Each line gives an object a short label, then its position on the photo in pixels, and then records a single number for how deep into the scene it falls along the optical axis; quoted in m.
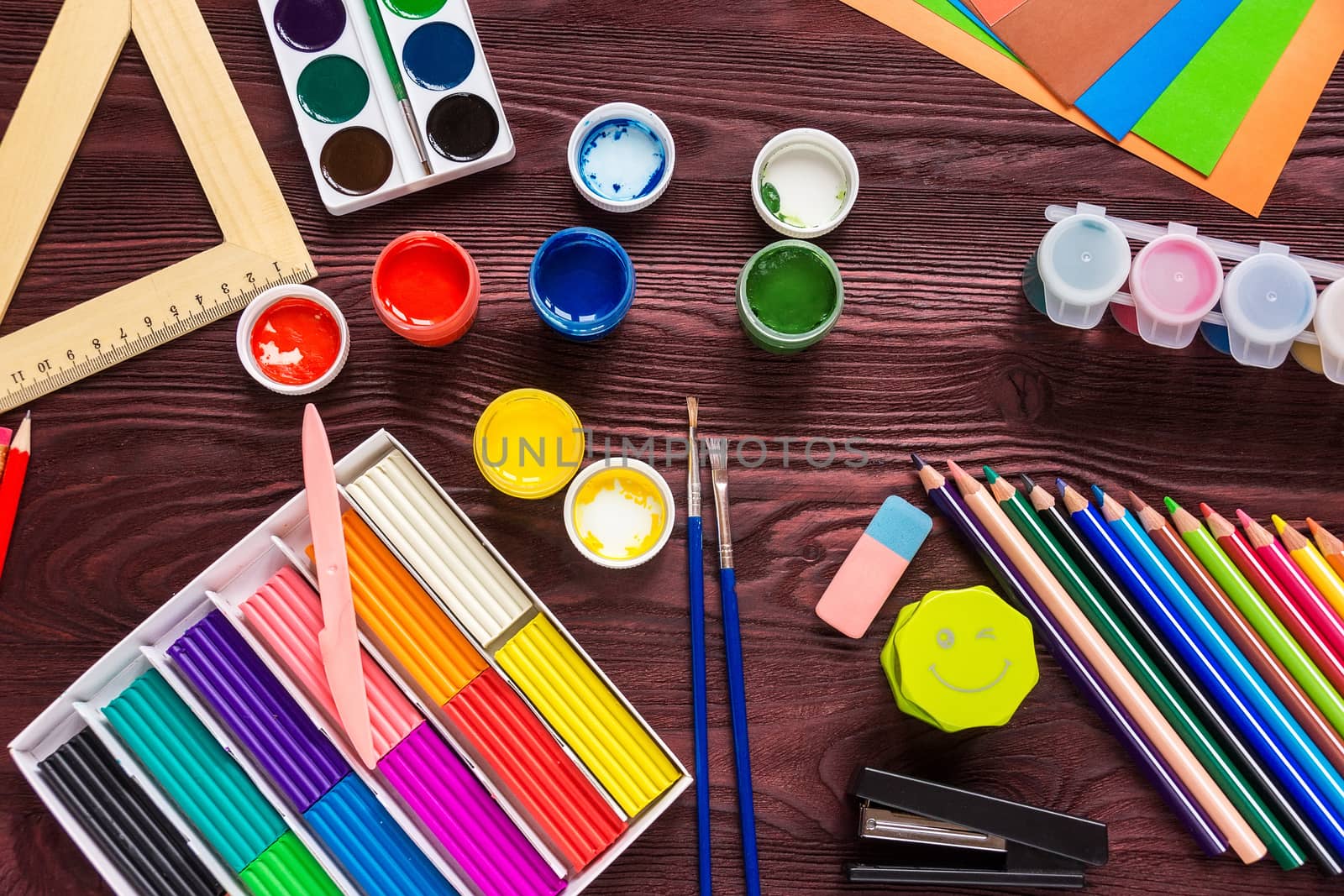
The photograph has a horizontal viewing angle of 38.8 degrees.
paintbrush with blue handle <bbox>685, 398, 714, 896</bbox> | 0.70
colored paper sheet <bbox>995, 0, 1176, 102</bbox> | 0.72
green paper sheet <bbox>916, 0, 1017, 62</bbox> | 0.72
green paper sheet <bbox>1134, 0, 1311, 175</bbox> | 0.72
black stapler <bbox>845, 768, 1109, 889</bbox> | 0.68
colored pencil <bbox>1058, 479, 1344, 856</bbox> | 0.69
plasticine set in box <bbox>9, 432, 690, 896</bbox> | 0.67
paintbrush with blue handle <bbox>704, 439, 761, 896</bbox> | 0.69
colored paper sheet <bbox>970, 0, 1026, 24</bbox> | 0.72
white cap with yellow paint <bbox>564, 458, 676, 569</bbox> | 0.70
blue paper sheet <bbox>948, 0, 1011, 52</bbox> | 0.72
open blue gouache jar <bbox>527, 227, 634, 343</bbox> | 0.70
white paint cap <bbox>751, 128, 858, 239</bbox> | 0.71
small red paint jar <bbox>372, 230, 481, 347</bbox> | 0.70
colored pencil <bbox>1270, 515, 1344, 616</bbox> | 0.70
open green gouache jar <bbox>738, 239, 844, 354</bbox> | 0.71
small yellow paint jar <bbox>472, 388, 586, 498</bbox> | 0.70
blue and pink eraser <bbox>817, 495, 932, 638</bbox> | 0.70
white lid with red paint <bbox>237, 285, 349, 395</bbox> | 0.71
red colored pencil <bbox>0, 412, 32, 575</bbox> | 0.71
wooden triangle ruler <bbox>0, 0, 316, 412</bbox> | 0.72
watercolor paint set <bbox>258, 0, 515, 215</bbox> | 0.72
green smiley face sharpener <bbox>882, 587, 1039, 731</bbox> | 0.67
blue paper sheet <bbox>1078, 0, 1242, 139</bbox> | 0.72
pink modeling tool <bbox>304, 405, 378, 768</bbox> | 0.67
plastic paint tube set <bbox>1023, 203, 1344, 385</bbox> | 0.70
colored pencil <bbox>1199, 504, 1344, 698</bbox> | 0.70
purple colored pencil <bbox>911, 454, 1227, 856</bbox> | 0.70
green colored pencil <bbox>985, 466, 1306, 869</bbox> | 0.70
